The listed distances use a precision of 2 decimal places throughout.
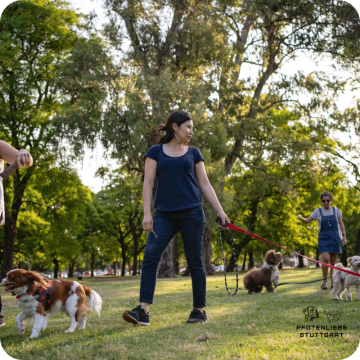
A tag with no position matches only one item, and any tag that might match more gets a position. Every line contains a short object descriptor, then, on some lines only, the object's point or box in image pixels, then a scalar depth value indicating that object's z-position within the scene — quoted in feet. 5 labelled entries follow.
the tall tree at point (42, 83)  62.08
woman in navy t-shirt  15.38
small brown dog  30.37
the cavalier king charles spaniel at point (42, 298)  14.37
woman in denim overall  29.32
